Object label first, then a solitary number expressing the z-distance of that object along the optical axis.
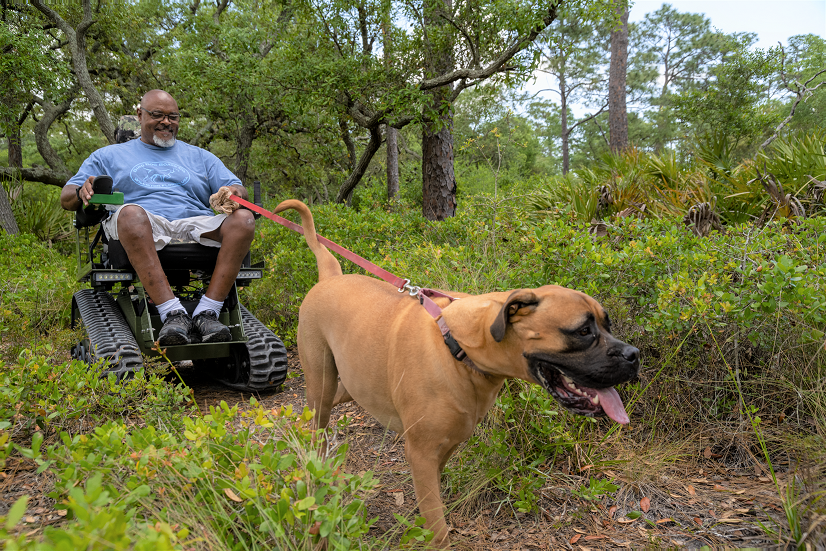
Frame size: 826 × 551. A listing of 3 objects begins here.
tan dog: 2.06
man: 3.83
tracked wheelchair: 3.81
